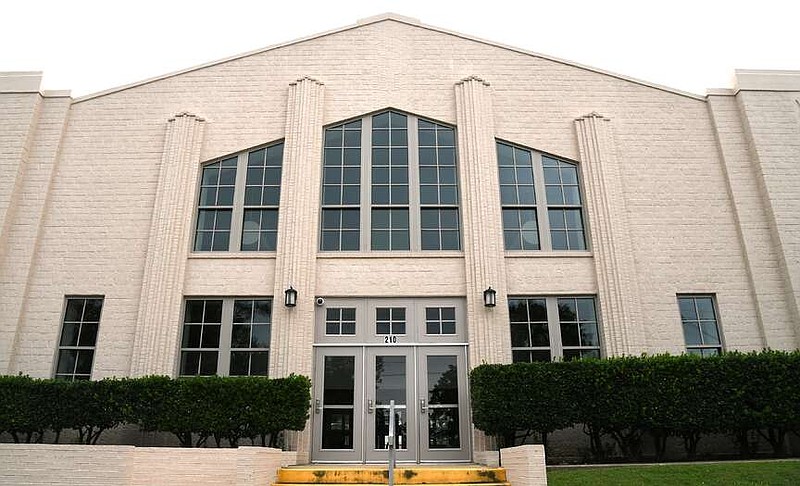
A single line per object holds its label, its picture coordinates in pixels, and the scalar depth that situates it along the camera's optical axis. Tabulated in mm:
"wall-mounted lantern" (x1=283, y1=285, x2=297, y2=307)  13789
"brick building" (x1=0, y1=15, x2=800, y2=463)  13922
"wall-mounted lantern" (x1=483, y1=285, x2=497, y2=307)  13844
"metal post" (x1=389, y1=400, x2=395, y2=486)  8431
